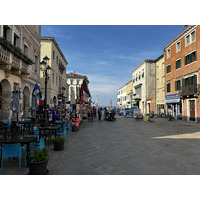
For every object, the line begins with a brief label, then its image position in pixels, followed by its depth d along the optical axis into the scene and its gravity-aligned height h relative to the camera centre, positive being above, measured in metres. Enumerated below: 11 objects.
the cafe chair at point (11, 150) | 4.00 -1.16
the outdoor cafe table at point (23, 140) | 4.31 -1.04
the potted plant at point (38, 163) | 3.68 -1.39
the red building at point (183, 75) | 18.02 +4.40
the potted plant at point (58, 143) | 5.93 -1.43
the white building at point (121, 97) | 59.32 +4.10
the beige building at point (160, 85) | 28.42 +4.30
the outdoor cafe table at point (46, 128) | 6.74 -0.96
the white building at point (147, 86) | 33.35 +4.79
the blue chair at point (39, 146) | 4.69 -1.25
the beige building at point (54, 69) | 22.34 +6.39
